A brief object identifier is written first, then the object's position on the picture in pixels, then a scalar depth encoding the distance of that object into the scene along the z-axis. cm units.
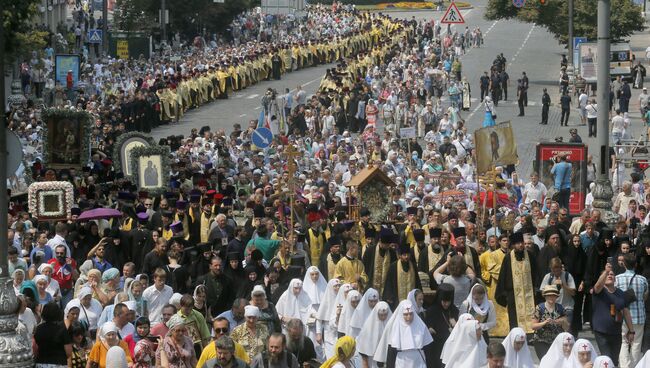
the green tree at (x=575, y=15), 6762
